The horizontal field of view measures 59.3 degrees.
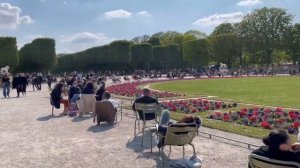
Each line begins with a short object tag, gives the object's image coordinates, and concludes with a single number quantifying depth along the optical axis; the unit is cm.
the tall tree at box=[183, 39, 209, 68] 5742
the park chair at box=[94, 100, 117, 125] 884
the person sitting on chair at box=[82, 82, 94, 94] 1081
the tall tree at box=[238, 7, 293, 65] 5225
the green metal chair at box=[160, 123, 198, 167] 505
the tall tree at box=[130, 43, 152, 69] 5510
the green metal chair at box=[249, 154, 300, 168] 305
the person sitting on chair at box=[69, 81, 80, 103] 1185
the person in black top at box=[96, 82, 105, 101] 1067
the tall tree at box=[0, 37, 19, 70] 3957
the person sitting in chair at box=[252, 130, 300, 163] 322
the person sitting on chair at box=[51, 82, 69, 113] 1120
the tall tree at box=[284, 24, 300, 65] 5129
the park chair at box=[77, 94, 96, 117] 1069
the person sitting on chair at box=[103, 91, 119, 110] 904
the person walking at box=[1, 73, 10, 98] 1852
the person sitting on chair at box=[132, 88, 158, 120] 743
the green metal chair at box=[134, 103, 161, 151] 714
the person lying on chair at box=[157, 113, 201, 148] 515
